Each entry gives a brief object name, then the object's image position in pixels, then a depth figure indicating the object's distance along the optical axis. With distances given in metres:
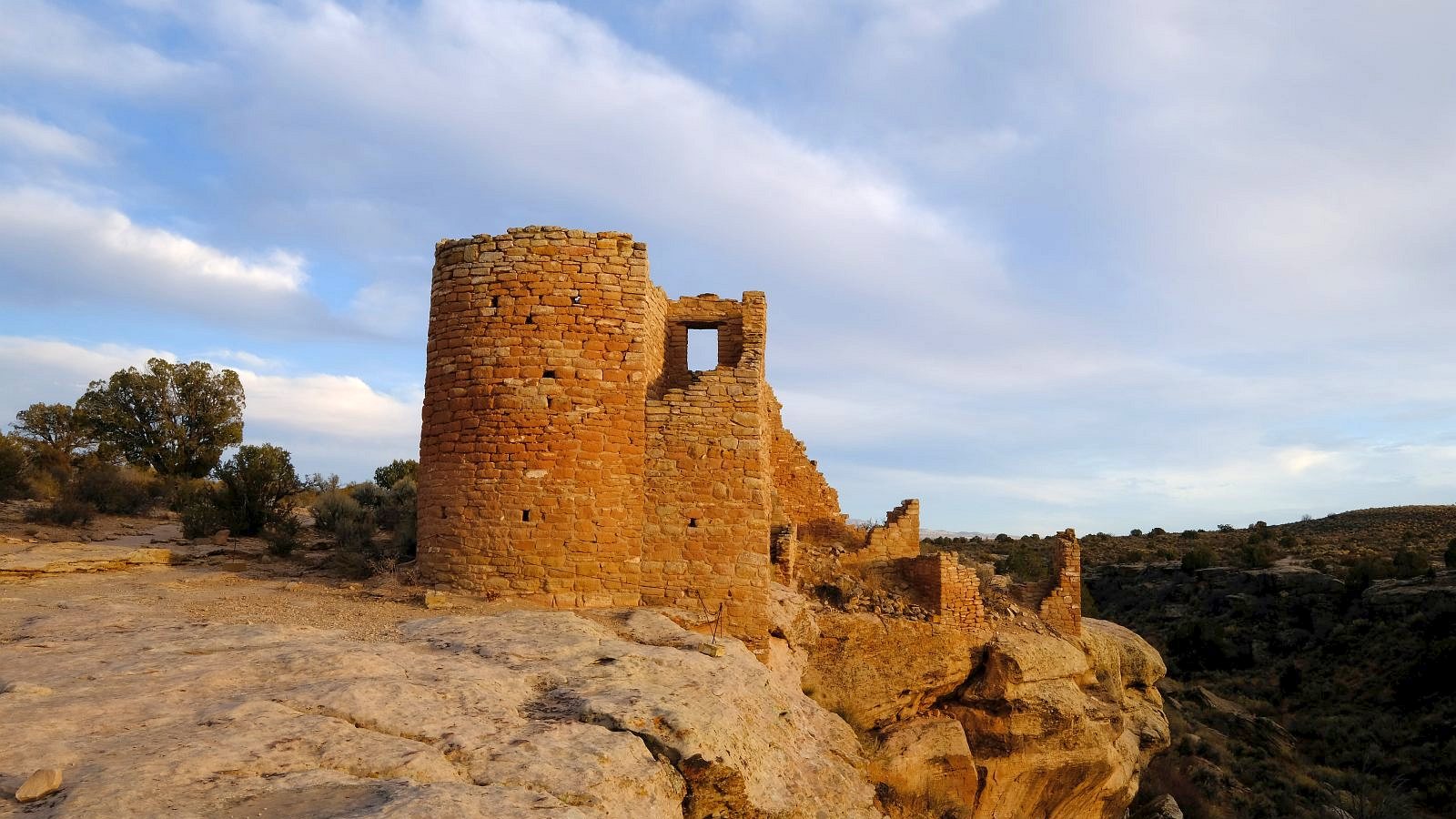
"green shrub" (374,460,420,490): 22.53
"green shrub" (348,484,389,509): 18.05
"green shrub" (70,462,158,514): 16.53
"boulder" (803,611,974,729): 11.29
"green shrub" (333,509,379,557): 13.07
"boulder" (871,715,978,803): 10.64
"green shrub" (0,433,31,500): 17.09
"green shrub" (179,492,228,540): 14.38
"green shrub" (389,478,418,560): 12.91
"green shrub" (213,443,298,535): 15.06
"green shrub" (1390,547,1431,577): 29.69
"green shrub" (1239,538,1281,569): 33.91
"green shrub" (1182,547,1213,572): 34.47
